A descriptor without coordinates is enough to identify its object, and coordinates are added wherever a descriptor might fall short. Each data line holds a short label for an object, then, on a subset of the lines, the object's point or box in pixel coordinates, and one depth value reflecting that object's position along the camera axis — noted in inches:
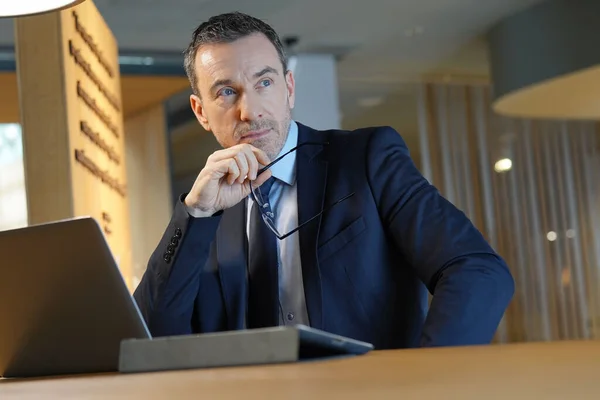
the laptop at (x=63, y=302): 64.4
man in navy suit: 82.7
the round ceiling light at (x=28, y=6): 90.1
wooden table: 34.1
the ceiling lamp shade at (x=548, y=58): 231.5
